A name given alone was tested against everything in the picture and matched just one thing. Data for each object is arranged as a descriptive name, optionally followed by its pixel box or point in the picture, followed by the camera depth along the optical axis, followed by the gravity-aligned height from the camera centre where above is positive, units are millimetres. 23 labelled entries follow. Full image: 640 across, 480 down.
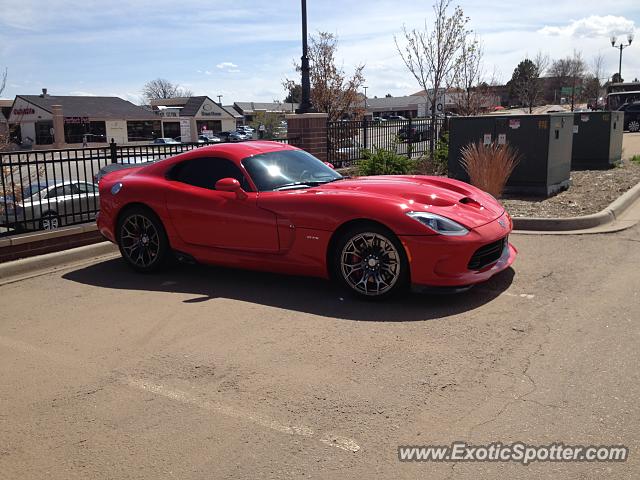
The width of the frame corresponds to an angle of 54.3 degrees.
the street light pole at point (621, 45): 55731 +7232
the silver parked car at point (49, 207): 8180 -1165
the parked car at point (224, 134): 68000 -634
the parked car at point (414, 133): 16578 -177
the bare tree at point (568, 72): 64812 +5712
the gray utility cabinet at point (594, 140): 15508 -373
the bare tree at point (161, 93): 127312 +7253
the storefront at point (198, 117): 81419 +1571
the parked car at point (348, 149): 14578 -521
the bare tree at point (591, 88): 67312 +4044
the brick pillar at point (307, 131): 12914 -68
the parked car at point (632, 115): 38719 +558
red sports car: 5520 -888
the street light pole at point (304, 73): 13062 +1138
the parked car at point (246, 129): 74038 -105
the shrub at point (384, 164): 12945 -776
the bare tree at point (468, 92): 20688 +1365
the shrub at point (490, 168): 10758 -721
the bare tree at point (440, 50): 18516 +2257
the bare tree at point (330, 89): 22422 +1383
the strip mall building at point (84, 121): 68875 +954
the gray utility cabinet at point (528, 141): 11211 -276
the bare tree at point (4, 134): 10781 -62
